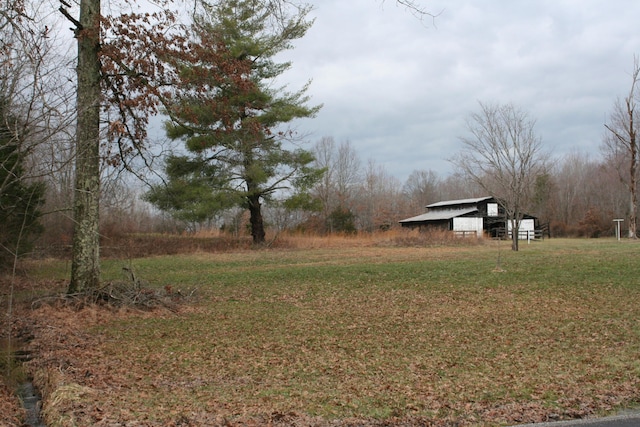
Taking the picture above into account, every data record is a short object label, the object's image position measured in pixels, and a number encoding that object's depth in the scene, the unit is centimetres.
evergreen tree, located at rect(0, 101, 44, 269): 1262
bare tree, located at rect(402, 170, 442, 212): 8200
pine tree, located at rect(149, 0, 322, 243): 2659
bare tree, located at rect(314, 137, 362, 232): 5803
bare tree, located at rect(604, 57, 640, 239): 3891
